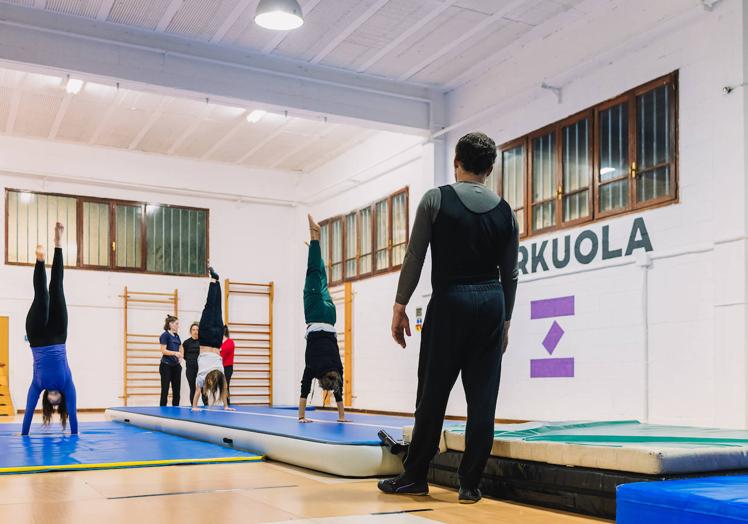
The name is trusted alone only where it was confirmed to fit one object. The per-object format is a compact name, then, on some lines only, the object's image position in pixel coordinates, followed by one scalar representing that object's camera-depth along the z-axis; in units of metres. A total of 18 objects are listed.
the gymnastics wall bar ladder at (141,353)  12.76
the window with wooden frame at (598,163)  6.96
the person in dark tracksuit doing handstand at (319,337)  5.77
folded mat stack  2.61
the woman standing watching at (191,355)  10.41
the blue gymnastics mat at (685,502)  1.93
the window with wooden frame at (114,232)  12.30
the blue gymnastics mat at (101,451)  4.20
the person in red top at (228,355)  11.80
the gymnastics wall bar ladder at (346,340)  12.35
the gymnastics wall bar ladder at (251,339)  13.68
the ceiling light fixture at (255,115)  11.08
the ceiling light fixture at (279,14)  6.51
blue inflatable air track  3.85
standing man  3.09
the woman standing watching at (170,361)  10.15
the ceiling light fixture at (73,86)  9.64
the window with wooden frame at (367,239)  11.48
